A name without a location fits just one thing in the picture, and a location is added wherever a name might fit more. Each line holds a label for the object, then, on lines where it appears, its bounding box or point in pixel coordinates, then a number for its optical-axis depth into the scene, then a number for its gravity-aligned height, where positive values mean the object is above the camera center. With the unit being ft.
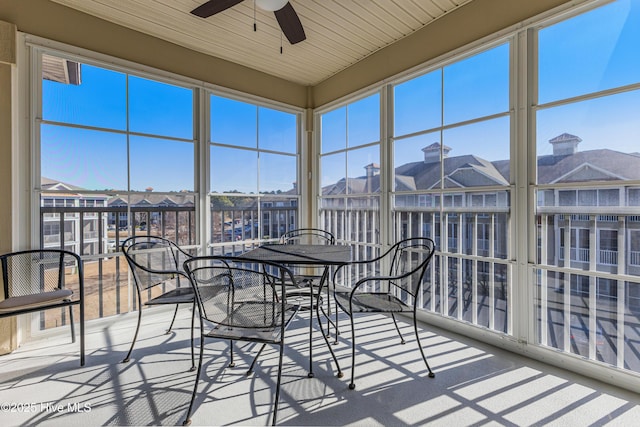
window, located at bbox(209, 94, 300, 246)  11.87 +1.89
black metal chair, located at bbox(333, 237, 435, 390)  6.70 -2.20
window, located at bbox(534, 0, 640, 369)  6.24 +1.31
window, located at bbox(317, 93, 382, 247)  11.78 +1.85
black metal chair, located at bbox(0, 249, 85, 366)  6.83 -1.85
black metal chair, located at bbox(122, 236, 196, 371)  8.95 -1.57
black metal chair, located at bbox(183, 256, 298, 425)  5.21 -1.92
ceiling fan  7.18 +5.14
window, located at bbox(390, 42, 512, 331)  8.14 +1.55
